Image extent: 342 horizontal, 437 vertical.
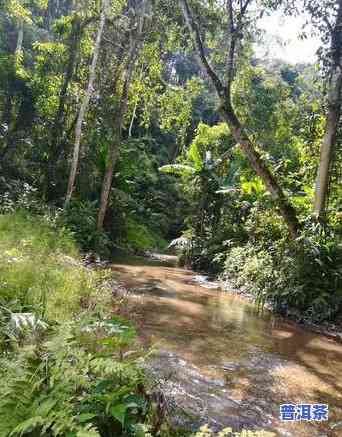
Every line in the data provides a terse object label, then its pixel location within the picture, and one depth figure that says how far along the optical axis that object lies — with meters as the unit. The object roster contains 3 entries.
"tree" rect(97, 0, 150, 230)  13.31
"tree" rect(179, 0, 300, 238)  9.82
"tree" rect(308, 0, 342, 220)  9.80
